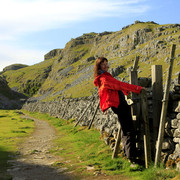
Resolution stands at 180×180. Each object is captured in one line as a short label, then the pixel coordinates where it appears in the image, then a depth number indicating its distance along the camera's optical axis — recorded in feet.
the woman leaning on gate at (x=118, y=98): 21.70
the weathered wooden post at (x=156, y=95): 22.93
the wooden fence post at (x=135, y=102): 24.66
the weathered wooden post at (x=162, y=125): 20.76
